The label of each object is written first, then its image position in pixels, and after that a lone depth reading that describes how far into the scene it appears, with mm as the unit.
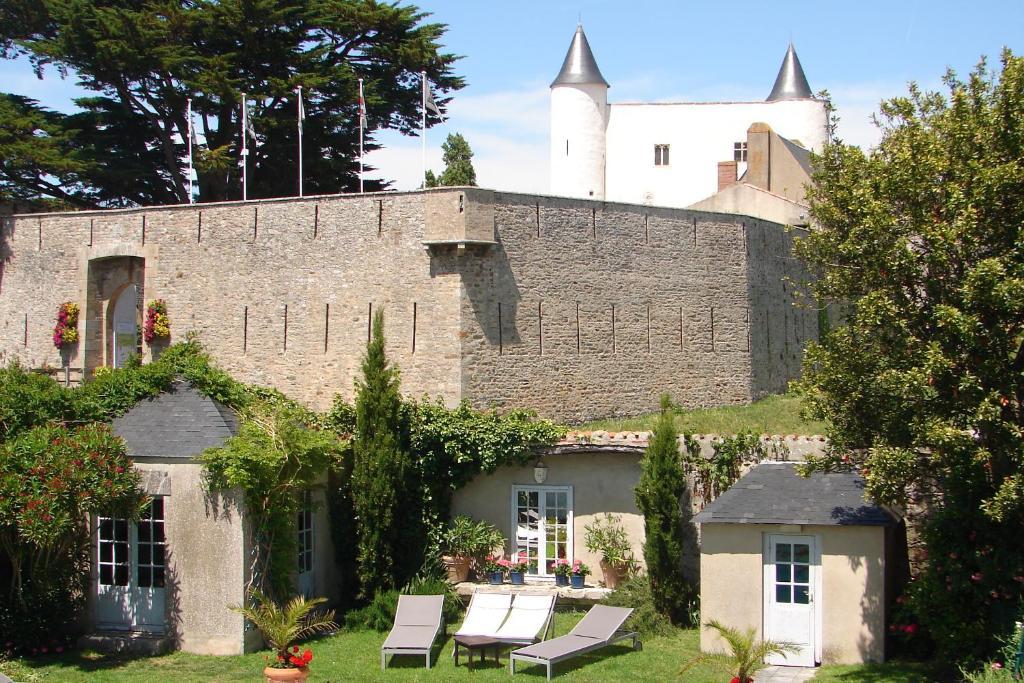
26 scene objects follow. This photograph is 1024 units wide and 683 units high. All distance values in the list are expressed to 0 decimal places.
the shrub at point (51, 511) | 13336
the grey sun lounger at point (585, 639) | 13352
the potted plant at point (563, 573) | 16766
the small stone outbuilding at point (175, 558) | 14617
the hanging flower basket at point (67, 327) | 22609
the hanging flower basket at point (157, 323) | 21547
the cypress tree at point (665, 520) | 15453
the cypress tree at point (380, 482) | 16453
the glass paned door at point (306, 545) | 16328
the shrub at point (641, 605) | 15180
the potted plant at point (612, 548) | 16594
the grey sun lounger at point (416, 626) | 13883
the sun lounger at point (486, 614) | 14555
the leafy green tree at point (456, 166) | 31703
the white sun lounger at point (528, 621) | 14148
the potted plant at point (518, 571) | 16953
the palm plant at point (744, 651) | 11273
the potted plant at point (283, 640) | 11492
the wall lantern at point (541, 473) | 17156
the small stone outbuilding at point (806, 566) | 13586
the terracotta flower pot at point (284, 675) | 11445
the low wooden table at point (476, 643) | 13664
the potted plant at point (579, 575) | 16688
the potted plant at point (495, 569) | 16938
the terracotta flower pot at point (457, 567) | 17312
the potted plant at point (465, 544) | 17219
